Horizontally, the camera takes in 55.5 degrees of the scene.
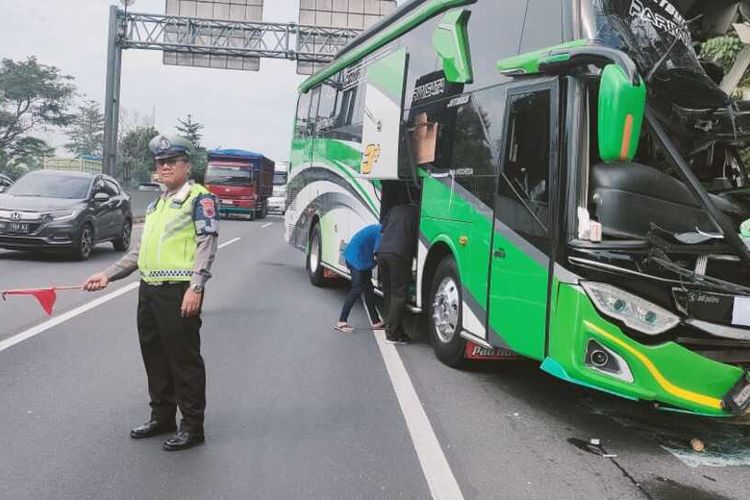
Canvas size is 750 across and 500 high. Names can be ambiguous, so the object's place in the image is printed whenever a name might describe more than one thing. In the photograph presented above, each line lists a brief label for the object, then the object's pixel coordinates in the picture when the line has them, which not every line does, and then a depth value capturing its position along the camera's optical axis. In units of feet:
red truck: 101.71
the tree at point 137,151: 213.05
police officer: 13.73
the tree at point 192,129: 261.95
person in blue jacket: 26.71
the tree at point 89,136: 260.83
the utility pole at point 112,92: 86.48
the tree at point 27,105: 150.41
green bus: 13.79
